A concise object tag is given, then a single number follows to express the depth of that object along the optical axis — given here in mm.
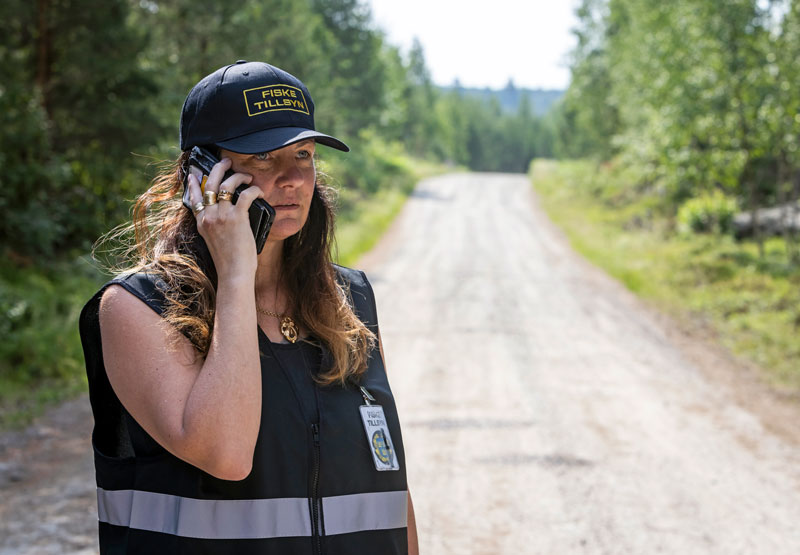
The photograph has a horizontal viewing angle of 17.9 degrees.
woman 3121
